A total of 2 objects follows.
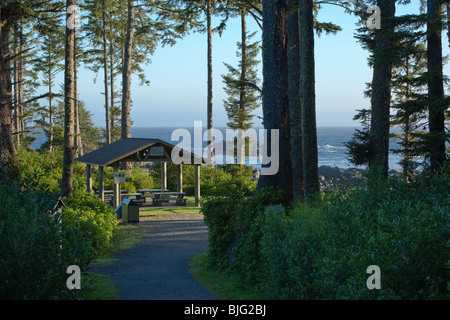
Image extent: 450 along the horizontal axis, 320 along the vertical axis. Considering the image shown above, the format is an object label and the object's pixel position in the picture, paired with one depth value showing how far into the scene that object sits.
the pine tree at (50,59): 42.41
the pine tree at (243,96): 33.16
